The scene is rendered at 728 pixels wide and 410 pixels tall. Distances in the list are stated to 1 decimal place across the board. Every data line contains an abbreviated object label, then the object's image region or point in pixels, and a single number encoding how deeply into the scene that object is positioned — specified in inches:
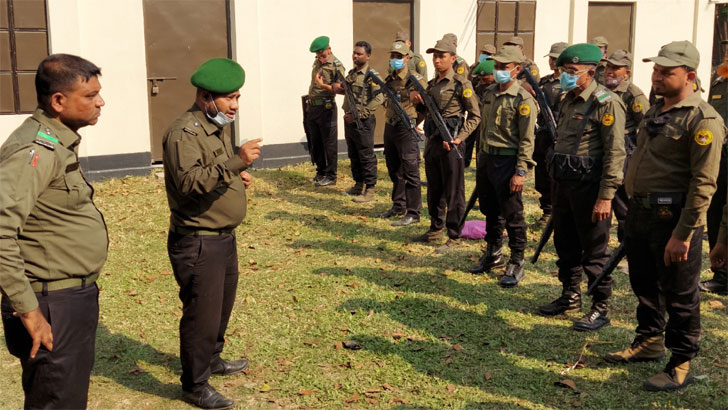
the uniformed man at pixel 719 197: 276.2
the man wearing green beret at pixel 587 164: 225.8
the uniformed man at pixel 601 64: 372.6
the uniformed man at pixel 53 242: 125.1
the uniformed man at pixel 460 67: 335.9
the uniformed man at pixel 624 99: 313.6
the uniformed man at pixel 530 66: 421.7
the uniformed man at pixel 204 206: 175.8
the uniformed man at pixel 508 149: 274.8
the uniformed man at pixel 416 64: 400.2
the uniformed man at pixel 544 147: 362.3
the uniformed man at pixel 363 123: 411.5
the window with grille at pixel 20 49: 424.8
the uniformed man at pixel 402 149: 374.0
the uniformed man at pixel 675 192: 183.2
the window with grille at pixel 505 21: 571.8
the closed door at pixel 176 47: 472.7
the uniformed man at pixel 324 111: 435.8
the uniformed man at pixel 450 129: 322.0
